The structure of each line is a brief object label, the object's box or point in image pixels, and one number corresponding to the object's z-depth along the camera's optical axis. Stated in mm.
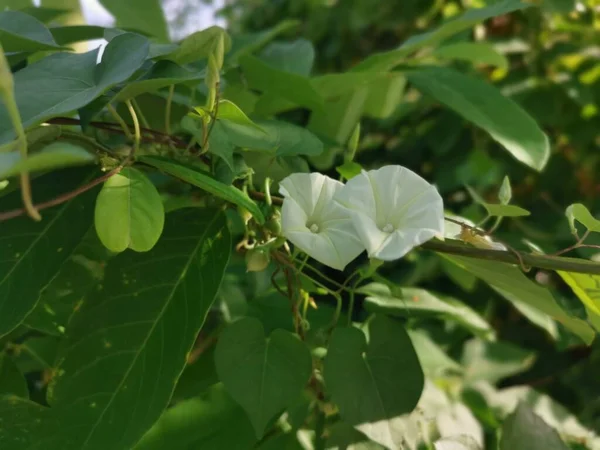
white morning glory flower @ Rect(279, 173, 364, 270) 303
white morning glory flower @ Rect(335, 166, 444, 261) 288
